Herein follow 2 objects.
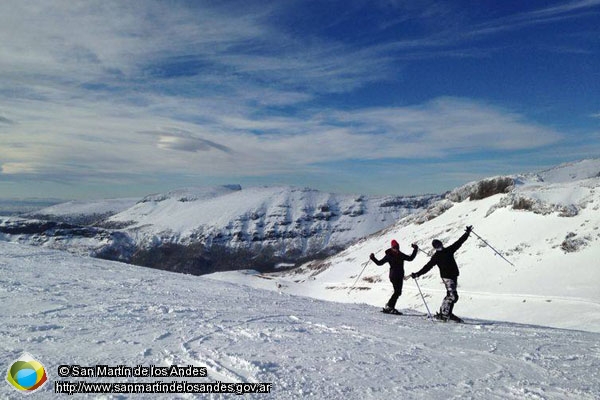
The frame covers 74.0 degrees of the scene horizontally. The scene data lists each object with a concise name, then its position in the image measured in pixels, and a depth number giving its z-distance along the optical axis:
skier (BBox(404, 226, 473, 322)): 12.41
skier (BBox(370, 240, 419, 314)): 14.17
